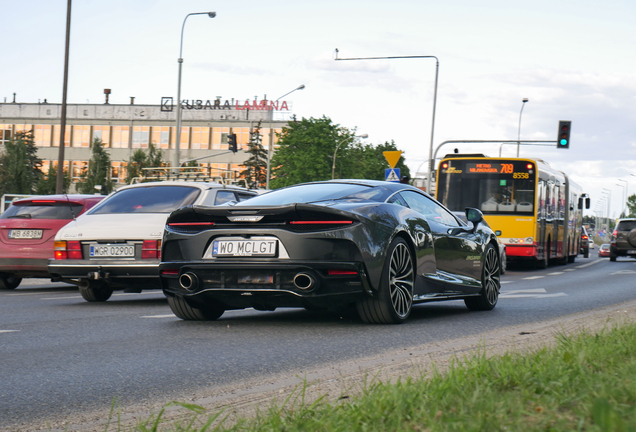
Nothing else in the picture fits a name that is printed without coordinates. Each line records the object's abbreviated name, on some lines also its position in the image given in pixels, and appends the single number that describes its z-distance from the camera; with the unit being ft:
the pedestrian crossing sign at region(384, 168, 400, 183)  80.28
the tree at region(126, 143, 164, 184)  262.47
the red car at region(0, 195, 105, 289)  42.37
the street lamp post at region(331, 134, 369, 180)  232.94
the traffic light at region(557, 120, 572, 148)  109.50
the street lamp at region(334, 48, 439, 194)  104.64
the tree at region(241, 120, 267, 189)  311.47
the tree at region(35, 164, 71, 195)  247.93
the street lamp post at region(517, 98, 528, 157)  191.89
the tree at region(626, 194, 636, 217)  601.62
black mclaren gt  21.80
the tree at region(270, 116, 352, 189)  240.12
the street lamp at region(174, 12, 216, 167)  117.50
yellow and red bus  73.97
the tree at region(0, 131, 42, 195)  245.24
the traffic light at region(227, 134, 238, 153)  143.74
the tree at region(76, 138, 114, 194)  265.95
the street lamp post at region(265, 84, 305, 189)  344.28
